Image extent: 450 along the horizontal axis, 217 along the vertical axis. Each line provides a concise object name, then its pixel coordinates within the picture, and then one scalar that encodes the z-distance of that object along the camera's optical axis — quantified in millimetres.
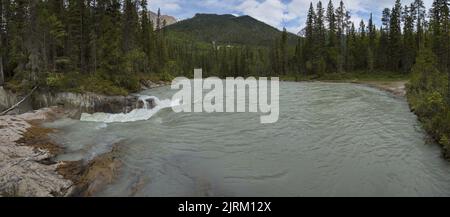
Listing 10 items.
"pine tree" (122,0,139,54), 45531
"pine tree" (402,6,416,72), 65000
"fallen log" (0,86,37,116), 21820
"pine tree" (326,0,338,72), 76869
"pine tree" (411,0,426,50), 72800
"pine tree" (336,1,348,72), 82625
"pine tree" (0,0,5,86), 32312
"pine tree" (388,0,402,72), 68125
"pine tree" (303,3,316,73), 81725
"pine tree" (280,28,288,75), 96438
